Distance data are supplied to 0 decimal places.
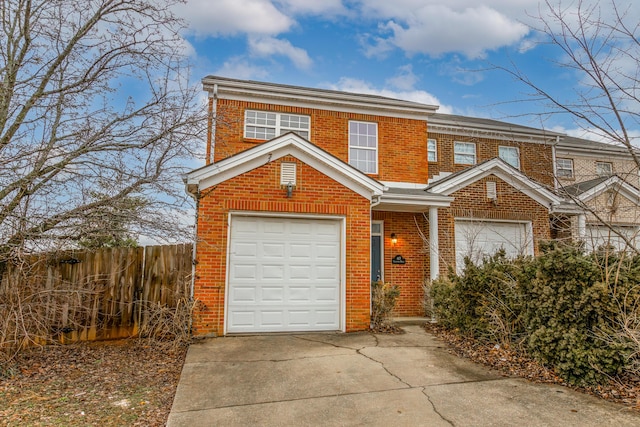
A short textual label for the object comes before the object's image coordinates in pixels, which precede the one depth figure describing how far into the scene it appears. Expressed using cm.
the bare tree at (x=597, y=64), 407
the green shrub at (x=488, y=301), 638
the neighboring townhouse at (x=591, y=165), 1139
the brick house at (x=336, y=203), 779
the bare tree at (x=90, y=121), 584
